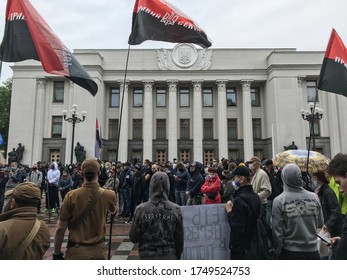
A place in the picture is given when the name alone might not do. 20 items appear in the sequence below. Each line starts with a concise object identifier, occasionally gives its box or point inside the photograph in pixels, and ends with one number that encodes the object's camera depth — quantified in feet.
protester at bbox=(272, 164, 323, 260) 10.46
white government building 111.14
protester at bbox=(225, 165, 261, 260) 10.68
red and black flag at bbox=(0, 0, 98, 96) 17.12
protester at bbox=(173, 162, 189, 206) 31.68
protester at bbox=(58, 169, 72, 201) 36.26
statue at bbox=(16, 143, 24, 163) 105.88
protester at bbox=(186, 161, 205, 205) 28.94
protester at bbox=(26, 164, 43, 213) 36.40
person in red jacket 23.77
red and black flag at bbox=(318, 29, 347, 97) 19.16
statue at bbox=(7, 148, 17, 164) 103.13
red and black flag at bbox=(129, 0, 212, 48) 18.17
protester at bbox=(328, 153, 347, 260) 7.63
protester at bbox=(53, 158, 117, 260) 9.59
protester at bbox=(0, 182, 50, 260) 7.67
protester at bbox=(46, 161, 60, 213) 35.86
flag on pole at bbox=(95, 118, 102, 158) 49.60
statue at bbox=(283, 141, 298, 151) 101.22
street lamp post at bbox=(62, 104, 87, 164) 61.63
